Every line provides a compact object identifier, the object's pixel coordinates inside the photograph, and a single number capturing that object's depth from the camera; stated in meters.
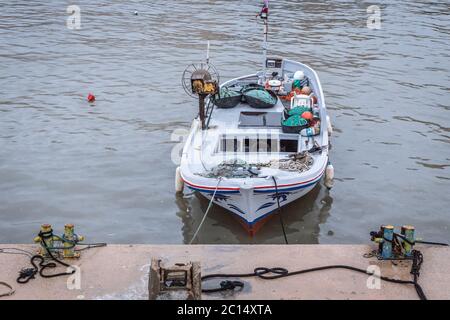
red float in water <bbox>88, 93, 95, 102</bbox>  19.98
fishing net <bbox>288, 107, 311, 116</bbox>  14.76
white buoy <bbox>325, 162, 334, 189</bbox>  13.36
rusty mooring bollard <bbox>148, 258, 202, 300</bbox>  6.98
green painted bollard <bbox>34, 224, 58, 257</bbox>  8.20
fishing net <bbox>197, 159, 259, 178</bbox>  11.92
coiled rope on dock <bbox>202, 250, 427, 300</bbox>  7.68
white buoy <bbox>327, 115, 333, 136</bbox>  15.83
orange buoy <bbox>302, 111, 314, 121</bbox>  14.41
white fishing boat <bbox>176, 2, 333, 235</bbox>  11.66
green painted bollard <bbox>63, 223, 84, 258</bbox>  8.33
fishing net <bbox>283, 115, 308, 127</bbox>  14.03
